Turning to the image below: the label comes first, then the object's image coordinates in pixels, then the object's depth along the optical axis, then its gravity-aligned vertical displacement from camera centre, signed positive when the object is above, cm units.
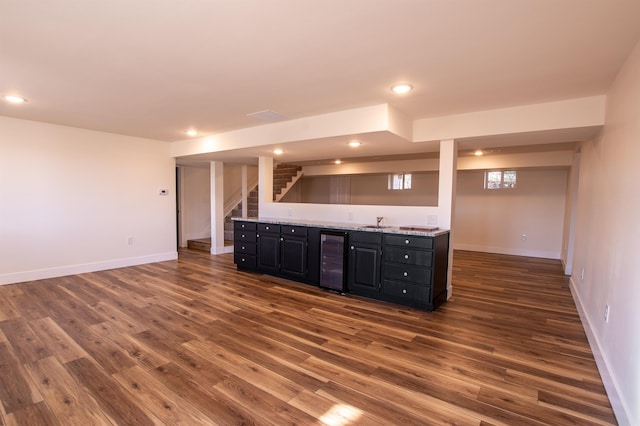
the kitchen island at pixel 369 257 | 361 -79
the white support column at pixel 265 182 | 576 +26
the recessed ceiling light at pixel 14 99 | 338 +101
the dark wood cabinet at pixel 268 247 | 495 -82
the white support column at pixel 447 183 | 391 +21
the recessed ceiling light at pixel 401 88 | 285 +103
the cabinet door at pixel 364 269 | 393 -91
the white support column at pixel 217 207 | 688 -27
